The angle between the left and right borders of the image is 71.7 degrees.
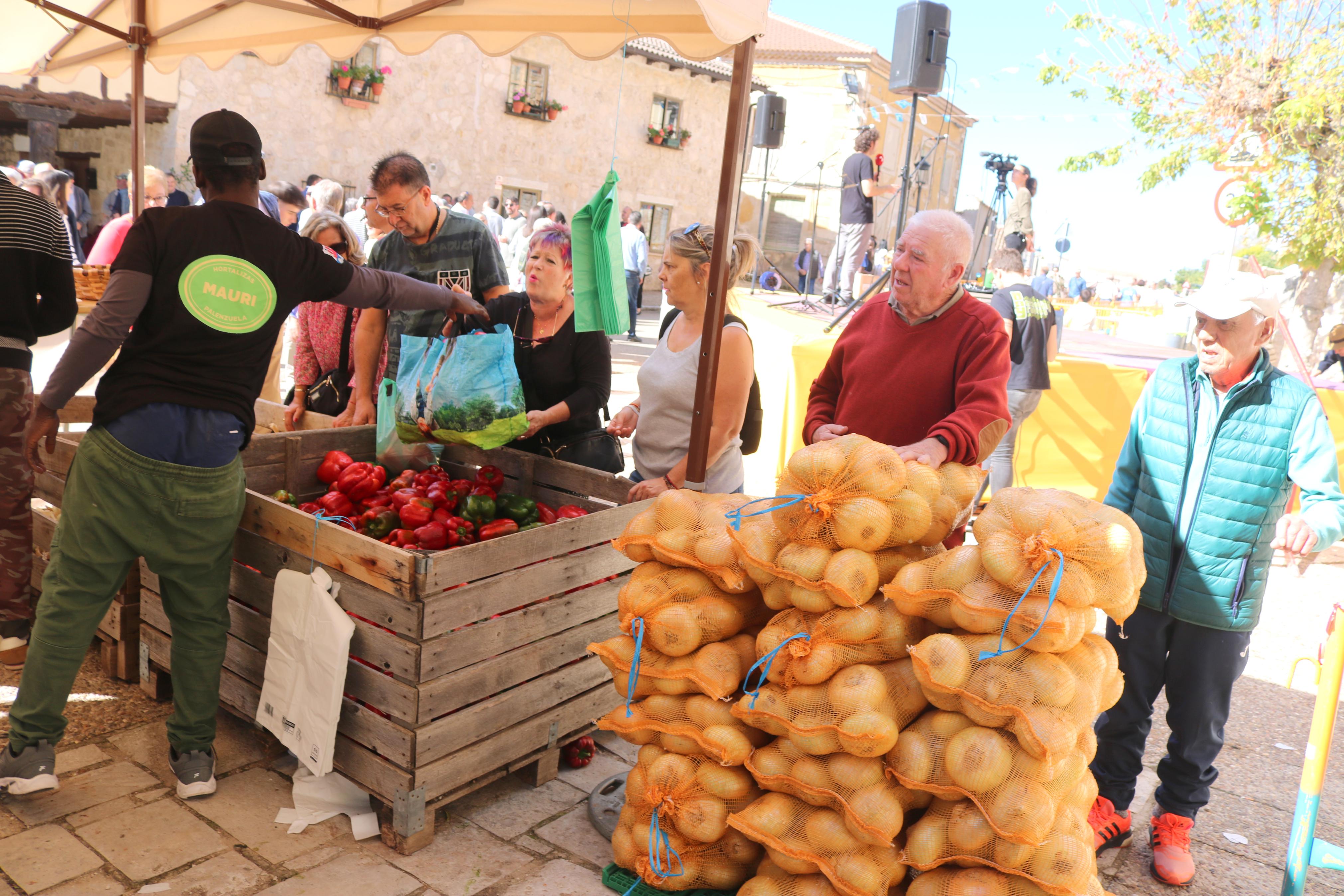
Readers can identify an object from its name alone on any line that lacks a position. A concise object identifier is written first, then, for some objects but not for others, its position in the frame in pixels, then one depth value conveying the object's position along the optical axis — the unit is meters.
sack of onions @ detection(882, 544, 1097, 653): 1.96
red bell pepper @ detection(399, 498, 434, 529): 3.10
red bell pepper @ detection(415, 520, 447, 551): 2.95
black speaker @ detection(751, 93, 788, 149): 14.98
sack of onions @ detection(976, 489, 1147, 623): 1.98
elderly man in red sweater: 2.63
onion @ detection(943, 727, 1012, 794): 2.00
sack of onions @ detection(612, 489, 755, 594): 2.41
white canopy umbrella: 2.78
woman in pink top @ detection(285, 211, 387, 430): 4.37
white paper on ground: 2.66
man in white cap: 2.61
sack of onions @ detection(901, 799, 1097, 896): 2.04
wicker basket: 5.39
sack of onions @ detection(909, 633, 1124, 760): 1.97
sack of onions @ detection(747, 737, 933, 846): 2.08
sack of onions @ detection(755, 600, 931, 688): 2.15
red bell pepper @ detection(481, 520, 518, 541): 3.07
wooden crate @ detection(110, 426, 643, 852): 2.51
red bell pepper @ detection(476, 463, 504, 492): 3.54
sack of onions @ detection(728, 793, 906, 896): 2.12
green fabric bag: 2.75
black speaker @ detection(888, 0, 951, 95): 8.84
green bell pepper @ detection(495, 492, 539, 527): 3.29
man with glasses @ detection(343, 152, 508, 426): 3.62
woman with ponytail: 3.16
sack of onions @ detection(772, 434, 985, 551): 2.15
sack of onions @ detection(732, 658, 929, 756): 2.05
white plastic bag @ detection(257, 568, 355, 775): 2.61
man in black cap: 2.42
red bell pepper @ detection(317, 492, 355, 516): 3.27
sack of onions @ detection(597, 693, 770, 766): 2.30
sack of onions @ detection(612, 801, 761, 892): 2.38
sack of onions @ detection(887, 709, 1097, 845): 1.98
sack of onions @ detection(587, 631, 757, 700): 2.35
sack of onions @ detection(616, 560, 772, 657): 2.39
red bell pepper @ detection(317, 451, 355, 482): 3.68
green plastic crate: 2.45
